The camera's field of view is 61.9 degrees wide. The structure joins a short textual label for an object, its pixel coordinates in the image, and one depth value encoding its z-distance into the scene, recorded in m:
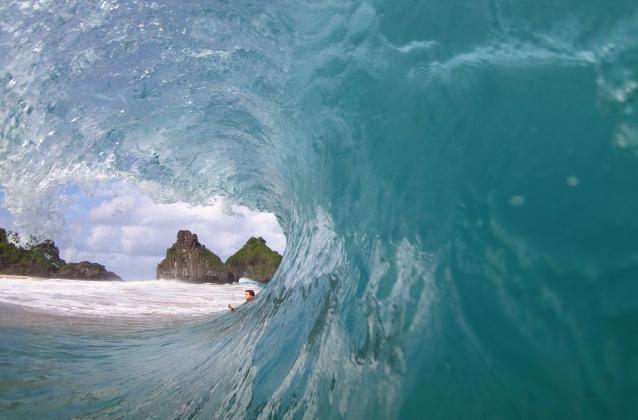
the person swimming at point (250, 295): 12.20
